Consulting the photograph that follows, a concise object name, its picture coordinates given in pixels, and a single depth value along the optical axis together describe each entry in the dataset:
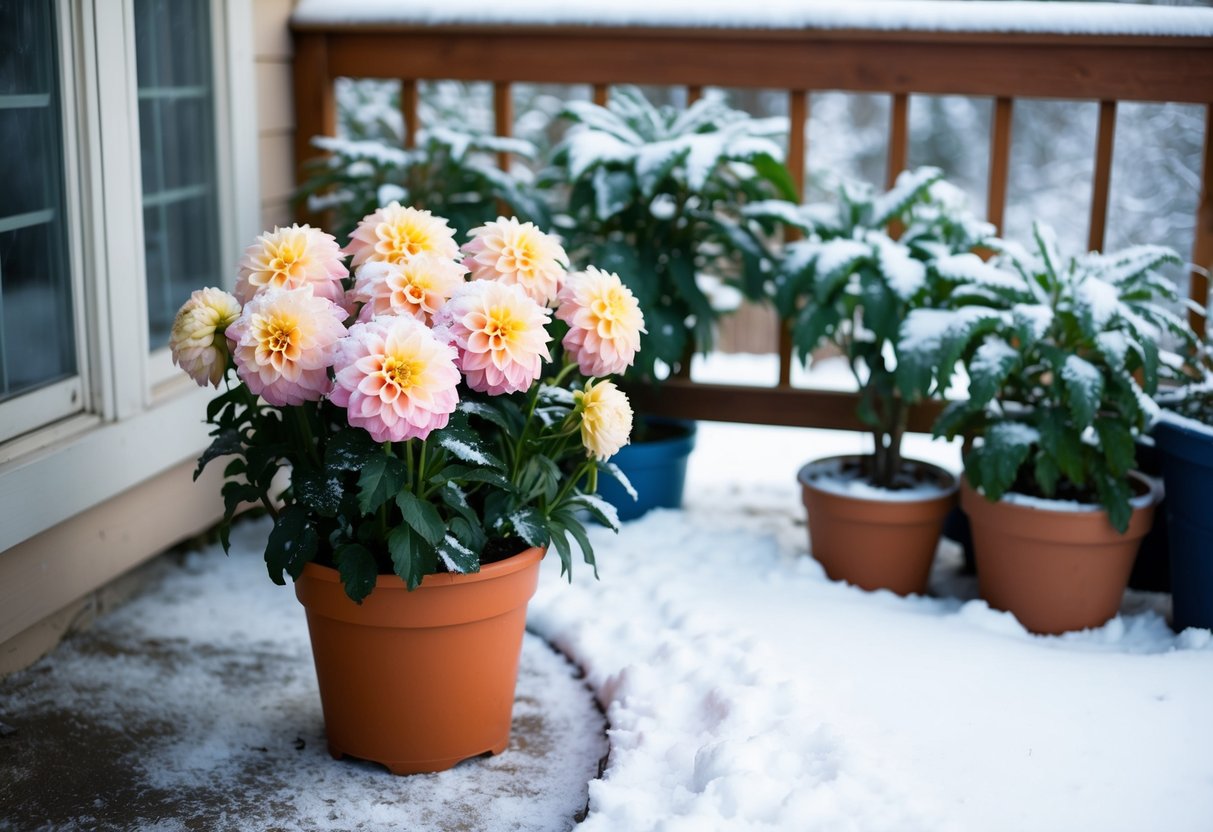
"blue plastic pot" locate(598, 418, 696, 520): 2.69
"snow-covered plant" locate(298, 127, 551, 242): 2.67
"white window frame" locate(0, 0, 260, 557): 2.00
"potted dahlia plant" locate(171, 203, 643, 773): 1.56
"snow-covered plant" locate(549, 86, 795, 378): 2.49
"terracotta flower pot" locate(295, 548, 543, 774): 1.72
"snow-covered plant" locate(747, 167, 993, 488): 2.34
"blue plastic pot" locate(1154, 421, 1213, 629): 2.12
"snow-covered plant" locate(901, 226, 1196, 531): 2.14
